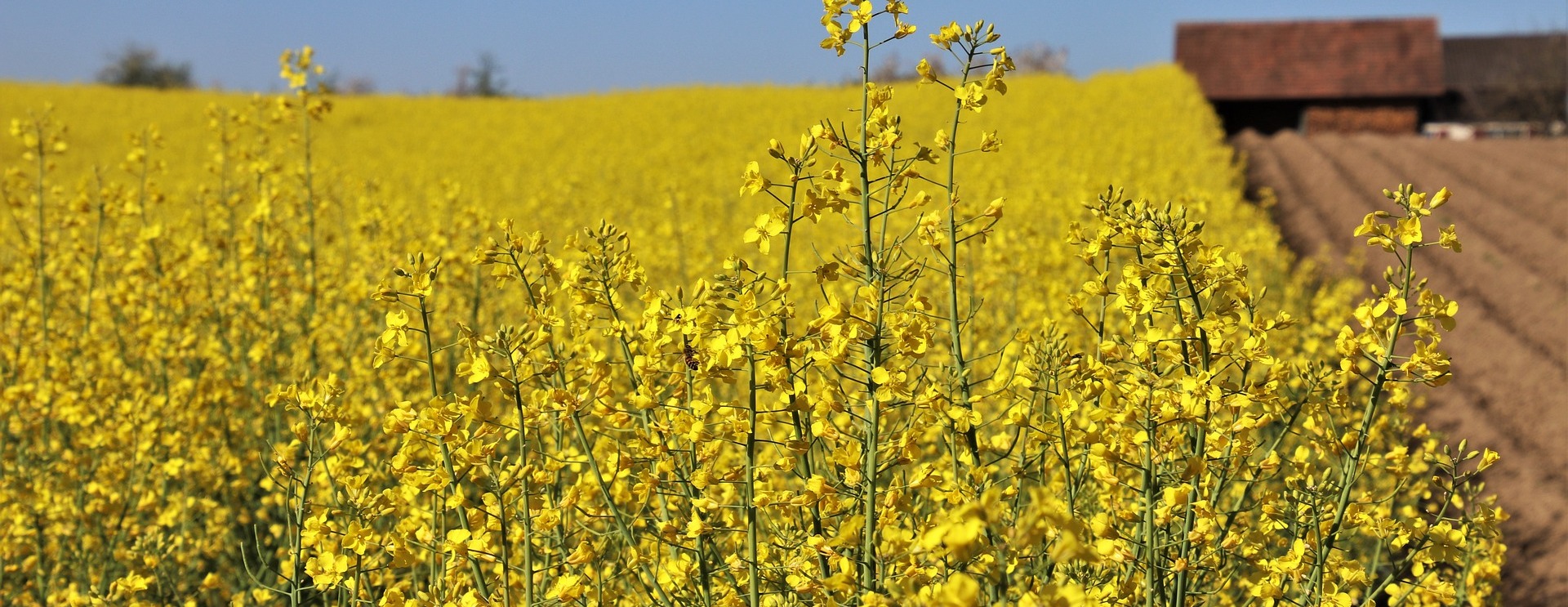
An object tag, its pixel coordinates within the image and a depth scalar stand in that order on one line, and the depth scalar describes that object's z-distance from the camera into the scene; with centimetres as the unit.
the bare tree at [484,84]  4600
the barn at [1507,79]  3203
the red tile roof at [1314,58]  2758
